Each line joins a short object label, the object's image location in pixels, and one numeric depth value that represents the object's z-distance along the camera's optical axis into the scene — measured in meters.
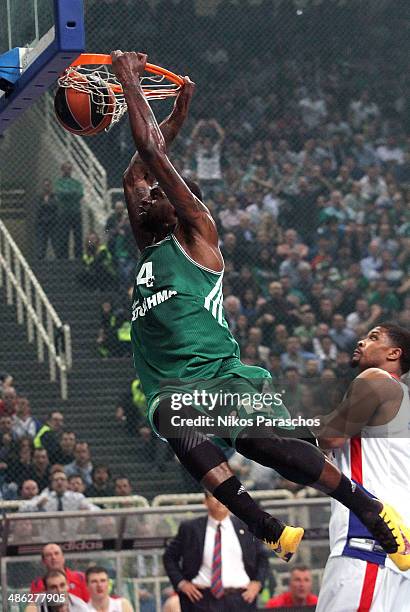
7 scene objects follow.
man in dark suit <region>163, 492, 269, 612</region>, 9.05
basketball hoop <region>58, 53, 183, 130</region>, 6.64
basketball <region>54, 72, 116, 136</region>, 6.67
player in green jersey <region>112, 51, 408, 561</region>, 5.83
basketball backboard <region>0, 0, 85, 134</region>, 5.48
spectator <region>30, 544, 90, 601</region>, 9.15
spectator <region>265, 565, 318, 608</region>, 9.57
